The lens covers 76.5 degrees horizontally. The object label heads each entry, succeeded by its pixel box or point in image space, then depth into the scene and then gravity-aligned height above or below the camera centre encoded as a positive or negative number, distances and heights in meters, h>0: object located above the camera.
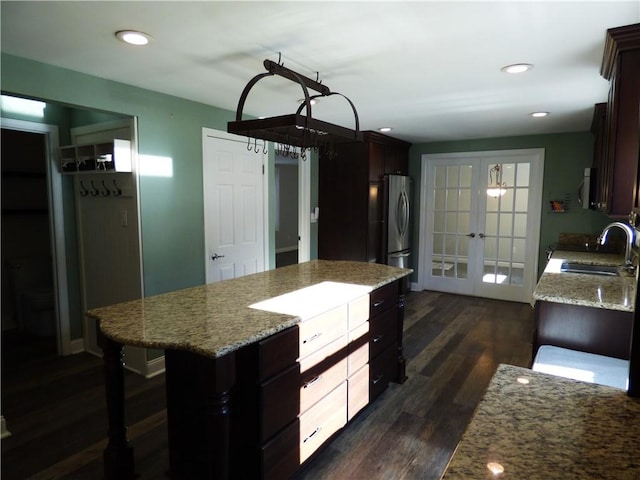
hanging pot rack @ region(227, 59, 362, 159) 1.88 +0.38
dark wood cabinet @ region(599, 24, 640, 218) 1.98 +0.50
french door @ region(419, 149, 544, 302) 5.32 -0.26
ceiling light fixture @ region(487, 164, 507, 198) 5.41 +0.25
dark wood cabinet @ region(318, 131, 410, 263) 5.14 +0.05
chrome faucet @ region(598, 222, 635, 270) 2.95 -0.27
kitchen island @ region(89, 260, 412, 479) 1.58 -0.71
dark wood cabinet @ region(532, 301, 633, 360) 2.17 -0.69
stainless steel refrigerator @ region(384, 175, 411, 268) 5.39 -0.20
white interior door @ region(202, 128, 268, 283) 3.61 -0.03
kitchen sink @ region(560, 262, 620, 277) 3.08 -0.52
